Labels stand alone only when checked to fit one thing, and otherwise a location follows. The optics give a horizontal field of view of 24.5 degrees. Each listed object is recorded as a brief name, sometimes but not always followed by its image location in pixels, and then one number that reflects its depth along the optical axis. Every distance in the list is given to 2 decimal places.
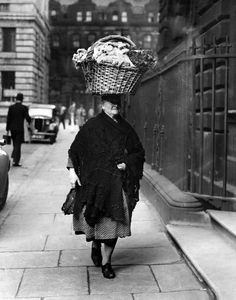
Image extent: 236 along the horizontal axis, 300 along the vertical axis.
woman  4.64
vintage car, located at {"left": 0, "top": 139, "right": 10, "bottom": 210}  7.39
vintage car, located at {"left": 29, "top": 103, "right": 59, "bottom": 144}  22.08
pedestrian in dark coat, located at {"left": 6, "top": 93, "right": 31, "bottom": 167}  13.67
